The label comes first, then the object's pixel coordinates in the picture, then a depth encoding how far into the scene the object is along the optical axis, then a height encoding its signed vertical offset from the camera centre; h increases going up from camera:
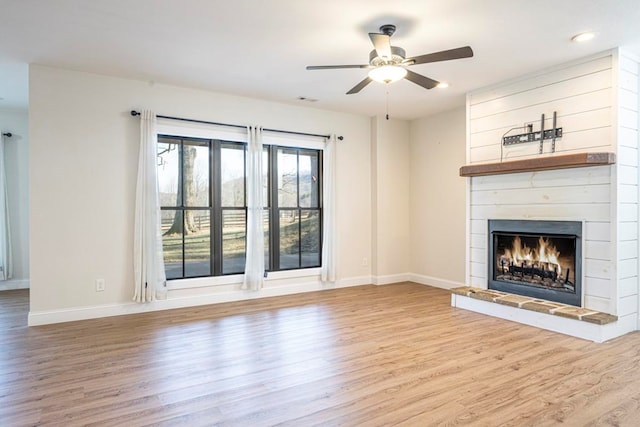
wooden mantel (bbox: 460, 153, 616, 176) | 3.60 +0.47
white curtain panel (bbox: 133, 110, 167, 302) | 4.53 -0.16
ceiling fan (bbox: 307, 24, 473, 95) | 2.90 +1.20
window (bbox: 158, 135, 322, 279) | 4.99 +0.05
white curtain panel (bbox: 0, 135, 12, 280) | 6.04 -0.37
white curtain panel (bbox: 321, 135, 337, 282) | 5.87 -0.12
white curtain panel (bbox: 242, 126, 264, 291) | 5.21 -0.08
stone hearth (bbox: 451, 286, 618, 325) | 3.60 -1.01
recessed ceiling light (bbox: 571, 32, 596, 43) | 3.37 +1.53
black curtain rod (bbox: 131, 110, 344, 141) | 4.59 +1.14
